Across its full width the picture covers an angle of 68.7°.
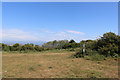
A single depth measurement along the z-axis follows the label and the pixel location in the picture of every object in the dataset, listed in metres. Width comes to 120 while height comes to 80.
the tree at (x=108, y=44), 6.41
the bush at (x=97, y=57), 5.75
